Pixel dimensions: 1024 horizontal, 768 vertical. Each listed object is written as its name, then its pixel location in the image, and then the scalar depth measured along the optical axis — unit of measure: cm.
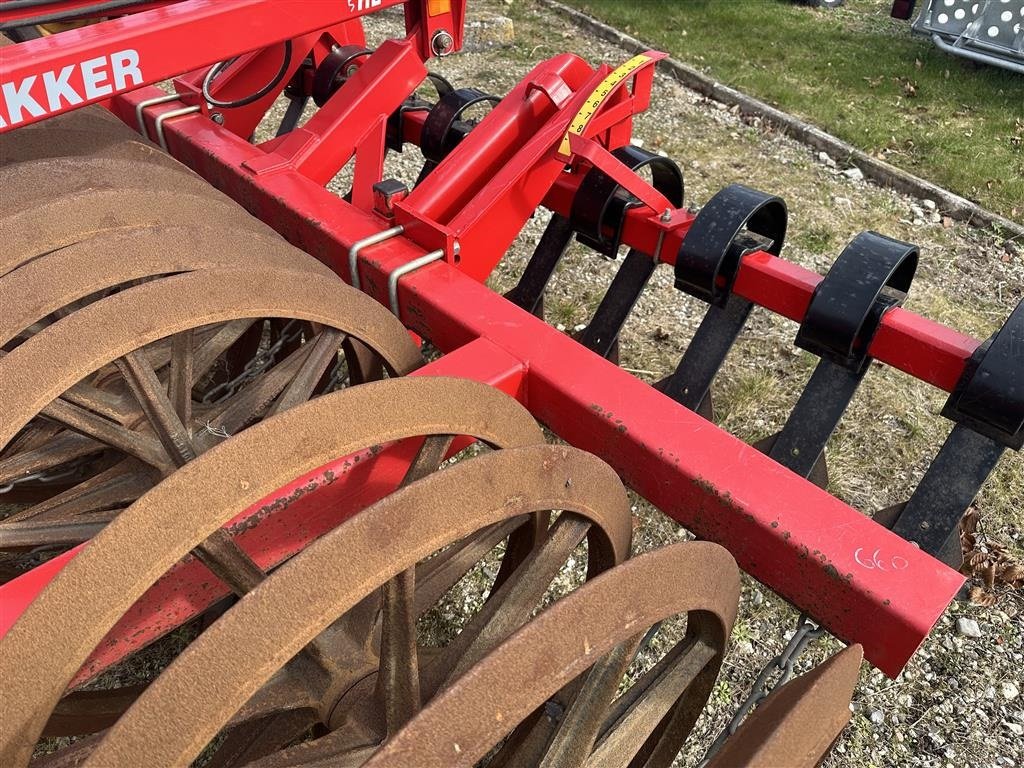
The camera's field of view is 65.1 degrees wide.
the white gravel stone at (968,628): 240
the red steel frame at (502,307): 131
